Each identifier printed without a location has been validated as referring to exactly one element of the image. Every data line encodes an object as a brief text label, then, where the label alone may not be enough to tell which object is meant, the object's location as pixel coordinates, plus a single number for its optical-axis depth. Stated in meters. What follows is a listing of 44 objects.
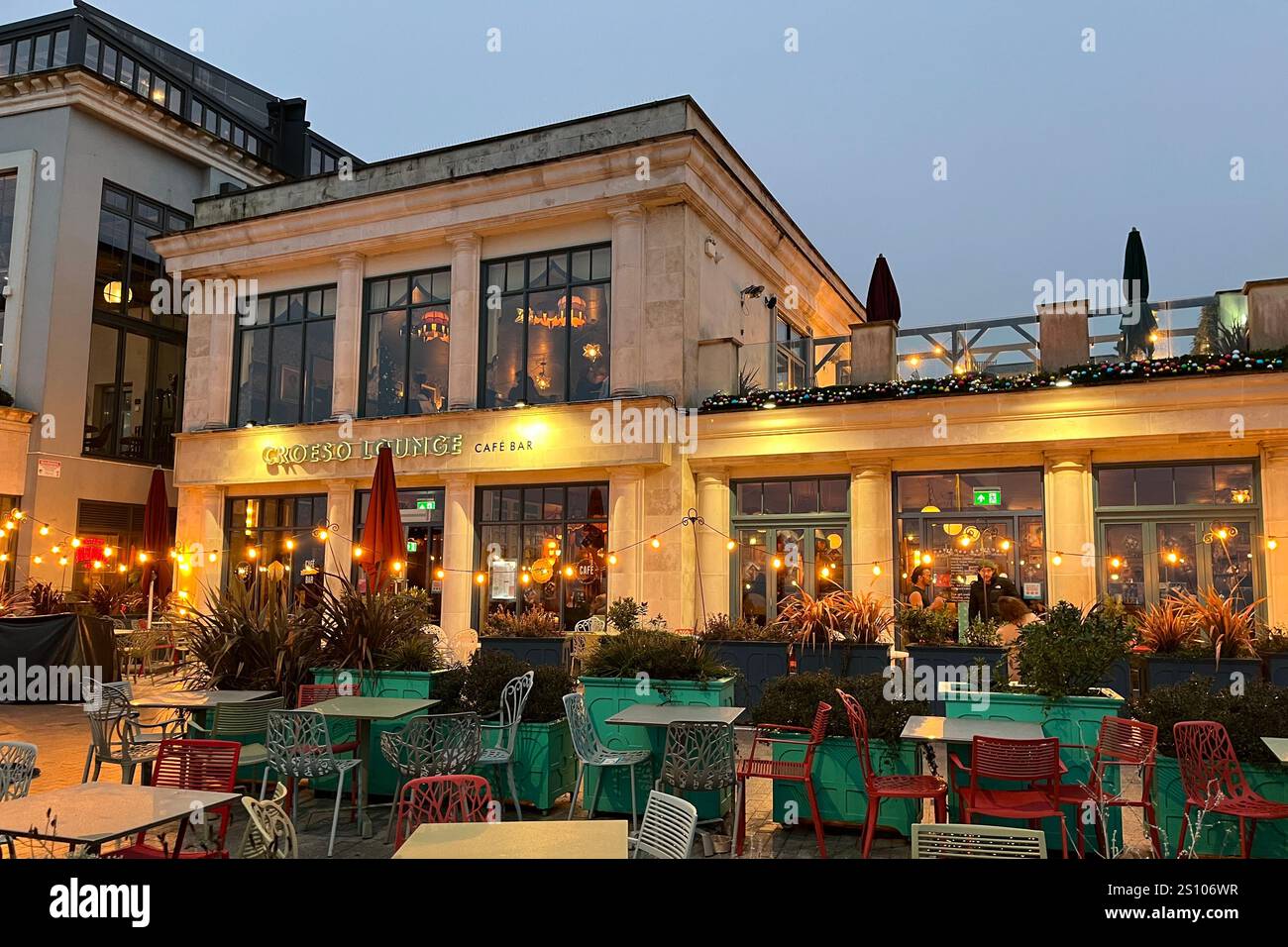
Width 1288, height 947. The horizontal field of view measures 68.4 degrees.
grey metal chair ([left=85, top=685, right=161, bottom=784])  7.71
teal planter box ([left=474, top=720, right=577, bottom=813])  7.98
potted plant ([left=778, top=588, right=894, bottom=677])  12.45
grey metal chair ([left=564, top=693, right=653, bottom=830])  7.54
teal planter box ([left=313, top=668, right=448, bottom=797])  8.52
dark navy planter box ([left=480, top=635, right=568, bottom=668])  12.77
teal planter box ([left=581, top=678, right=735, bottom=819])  7.74
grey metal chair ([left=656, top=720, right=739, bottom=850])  6.79
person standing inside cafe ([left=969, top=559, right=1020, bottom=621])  14.85
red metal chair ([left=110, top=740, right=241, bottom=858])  6.02
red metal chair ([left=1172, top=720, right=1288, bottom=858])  5.90
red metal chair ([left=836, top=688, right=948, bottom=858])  6.33
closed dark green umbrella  14.62
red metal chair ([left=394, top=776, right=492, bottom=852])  5.04
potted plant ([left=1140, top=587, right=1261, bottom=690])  10.60
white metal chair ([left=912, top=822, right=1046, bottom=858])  3.92
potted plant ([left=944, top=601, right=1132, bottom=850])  7.18
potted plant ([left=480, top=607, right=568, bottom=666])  12.79
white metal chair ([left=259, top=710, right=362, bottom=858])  6.95
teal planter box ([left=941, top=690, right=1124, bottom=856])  6.62
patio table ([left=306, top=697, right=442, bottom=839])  7.46
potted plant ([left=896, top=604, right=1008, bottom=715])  11.41
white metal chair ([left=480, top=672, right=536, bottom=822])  7.58
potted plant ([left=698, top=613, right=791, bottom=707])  12.52
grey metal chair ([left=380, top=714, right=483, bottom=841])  6.72
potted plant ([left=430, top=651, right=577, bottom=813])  8.01
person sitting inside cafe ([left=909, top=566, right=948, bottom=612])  15.24
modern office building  21.72
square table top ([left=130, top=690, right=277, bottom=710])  8.12
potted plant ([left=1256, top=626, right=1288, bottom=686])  10.51
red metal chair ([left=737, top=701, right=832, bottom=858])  6.87
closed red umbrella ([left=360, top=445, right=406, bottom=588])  12.26
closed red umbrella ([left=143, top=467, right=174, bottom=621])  16.39
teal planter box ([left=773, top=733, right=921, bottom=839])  7.07
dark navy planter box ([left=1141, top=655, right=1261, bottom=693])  10.49
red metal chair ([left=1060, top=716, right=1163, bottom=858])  6.15
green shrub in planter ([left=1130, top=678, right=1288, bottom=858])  6.15
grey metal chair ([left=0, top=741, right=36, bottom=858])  5.44
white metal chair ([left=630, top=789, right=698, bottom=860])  4.28
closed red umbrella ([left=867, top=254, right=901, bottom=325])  16.94
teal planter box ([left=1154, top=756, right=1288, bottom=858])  6.07
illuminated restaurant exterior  14.30
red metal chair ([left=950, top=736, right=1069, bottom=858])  5.93
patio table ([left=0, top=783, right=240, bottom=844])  4.27
